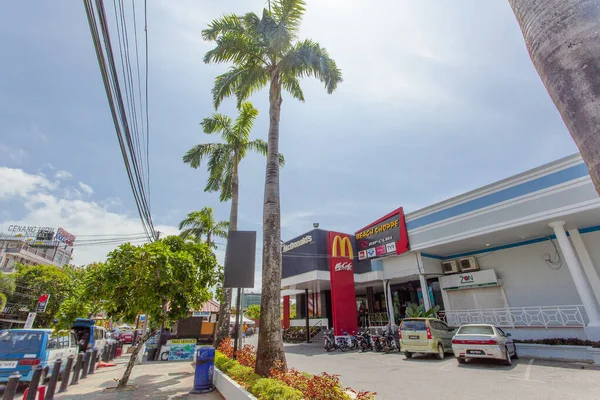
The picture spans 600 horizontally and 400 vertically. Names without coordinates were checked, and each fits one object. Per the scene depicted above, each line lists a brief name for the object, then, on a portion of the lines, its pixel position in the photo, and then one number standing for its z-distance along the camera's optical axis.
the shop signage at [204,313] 26.88
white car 9.16
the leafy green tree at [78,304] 7.71
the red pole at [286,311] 25.91
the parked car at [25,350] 7.64
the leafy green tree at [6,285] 24.56
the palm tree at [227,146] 15.90
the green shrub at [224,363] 7.76
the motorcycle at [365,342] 15.25
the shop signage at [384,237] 17.30
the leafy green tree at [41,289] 26.06
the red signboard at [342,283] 17.48
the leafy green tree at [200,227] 26.66
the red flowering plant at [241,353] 7.94
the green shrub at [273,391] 4.28
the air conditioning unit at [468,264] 16.19
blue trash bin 7.52
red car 28.20
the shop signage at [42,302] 16.84
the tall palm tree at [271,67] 7.35
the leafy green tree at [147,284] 7.88
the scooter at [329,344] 15.96
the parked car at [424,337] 11.12
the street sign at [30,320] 15.64
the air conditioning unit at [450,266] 17.02
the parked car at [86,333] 13.27
